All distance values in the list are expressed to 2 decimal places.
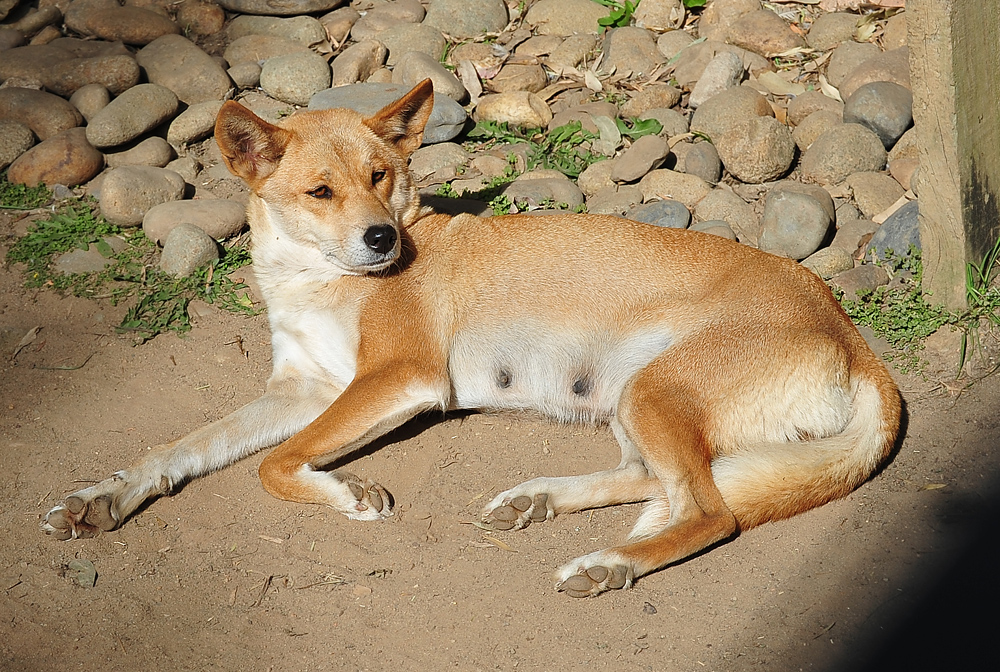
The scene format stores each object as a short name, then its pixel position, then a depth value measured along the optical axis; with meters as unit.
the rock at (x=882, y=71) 6.39
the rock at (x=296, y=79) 7.25
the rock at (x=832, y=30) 7.13
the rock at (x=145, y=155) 6.61
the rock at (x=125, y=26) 7.67
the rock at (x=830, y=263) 5.39
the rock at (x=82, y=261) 5.77
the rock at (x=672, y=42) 7.46
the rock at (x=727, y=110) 6.49
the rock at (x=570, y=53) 7.57
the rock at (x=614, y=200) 6.06
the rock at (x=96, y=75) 7.07
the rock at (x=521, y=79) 7.36
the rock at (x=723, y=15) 7.52
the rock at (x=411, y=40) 7.70
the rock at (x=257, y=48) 7.68
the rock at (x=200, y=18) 8.01
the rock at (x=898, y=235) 5.25
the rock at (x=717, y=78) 6.88
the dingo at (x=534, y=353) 3.80
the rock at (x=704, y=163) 6.24
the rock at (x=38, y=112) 6.70
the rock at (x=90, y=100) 6.92
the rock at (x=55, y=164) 6.42
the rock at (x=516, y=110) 6.96
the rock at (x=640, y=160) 6.26
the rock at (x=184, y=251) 5.71
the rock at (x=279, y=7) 7.98
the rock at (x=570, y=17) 7.93
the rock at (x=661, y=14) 7.73
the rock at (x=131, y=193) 6.01
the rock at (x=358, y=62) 7.35
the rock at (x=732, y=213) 5.85
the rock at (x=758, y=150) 6.12
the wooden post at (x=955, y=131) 4.32
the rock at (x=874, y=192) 5.77
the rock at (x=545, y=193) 6.09
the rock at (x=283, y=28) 7.89
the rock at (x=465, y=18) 7.96
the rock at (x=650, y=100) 6.92
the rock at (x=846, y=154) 5.99
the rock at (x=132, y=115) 6.53
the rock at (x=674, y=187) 6.10
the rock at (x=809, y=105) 6.50
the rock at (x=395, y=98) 6.68
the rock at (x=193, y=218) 5.93
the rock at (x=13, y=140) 6.50
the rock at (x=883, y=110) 6.05
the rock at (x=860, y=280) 5.22
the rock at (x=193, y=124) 6.81
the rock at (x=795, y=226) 5.51
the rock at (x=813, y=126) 6.36
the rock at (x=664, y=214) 5.81
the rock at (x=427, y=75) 7.08
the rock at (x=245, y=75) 7.43
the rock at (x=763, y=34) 7.25
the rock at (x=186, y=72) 7.18
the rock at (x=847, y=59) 6.75
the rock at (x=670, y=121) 6.71
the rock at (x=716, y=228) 5.68
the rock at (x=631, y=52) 7.35
